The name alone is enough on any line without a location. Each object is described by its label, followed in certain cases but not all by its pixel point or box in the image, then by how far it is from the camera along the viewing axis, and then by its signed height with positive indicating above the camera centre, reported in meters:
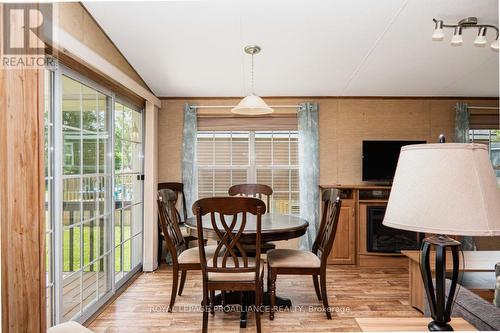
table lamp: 0.98 -0.09
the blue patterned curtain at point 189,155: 4.40 +0.17
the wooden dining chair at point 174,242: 2.71 -0.68
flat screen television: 4.35 +0.12
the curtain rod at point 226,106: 4.49 +0.87
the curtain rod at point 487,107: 4.50 +0.84
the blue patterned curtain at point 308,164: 4.36 +0.04
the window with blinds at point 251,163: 4.60 +0.06
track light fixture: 2.60 +1.17
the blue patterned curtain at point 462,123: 4.43 +0.61
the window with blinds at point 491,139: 4.59 +0.39
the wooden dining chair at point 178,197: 4.20 -0.45
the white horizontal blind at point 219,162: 4.60 +0.07
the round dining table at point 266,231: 2.44 -0.51
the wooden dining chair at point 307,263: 2.61 -0.81
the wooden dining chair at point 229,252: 2.15 -0.64
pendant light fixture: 2.71 +0.53
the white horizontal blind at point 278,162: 4.61 +0.07
